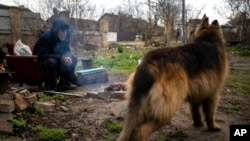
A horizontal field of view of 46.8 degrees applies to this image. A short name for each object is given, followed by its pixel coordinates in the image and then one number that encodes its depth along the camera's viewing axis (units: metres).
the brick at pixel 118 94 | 6.03
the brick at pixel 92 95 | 6.27
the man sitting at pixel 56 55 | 6.79
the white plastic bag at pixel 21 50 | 7.38
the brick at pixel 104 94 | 6.24
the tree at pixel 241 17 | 22.70
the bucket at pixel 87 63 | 9.02
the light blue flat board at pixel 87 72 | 7.59
